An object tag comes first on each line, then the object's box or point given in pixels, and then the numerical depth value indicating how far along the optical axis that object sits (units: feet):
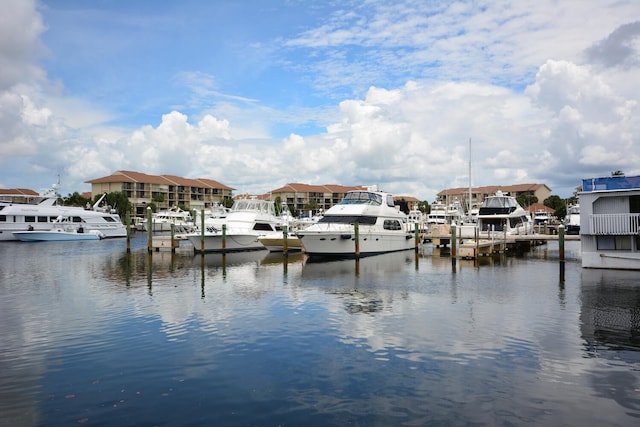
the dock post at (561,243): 94.79
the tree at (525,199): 402.93
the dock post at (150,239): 128.92
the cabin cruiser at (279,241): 131.22
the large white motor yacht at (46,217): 197.67
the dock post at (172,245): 133.18
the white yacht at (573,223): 171.30
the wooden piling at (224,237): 131.44
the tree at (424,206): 453.17
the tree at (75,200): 364.79
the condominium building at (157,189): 389.19
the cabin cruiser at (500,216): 142.00
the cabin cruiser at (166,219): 304.30
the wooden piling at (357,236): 111.55
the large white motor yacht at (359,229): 112.57
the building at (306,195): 472.03
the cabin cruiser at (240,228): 133.59
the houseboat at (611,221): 77.82
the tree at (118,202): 337.72
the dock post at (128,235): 138.26
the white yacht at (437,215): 228.41
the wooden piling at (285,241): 121.08
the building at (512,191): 443.73
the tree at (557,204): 335.18
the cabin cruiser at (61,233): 190.29
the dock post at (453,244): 97.82
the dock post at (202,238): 127.95
